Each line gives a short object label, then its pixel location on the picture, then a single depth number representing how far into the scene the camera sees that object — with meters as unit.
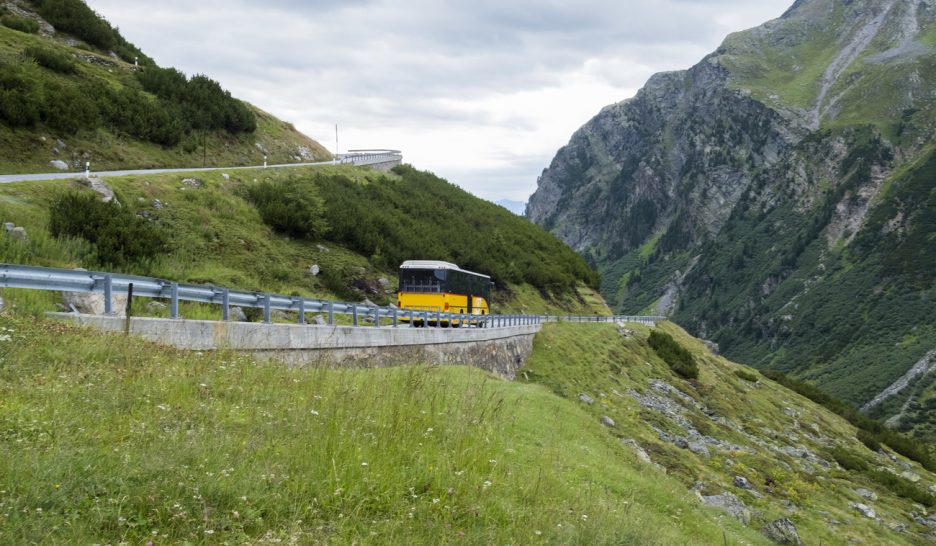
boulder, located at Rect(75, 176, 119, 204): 23.23
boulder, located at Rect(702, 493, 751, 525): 16.31
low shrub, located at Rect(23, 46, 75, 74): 32.99
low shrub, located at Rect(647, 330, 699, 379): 42.84
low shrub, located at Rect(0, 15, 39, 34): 37.16
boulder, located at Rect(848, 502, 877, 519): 24.78
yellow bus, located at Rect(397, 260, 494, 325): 30.45
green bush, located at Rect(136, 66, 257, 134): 41.03
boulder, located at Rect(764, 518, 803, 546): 15.32
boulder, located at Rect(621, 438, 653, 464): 18.11
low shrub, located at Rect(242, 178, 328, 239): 31.44
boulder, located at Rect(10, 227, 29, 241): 16.70
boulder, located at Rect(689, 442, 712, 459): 25.16
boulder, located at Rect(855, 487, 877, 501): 28.46
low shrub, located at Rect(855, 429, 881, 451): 45.69
